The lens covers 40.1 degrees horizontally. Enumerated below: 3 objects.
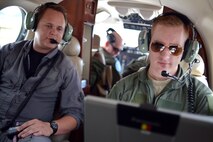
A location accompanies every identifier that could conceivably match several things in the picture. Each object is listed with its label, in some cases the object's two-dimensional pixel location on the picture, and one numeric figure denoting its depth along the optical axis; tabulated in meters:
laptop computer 0.63
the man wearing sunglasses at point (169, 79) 1.46
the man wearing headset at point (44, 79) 2.07
